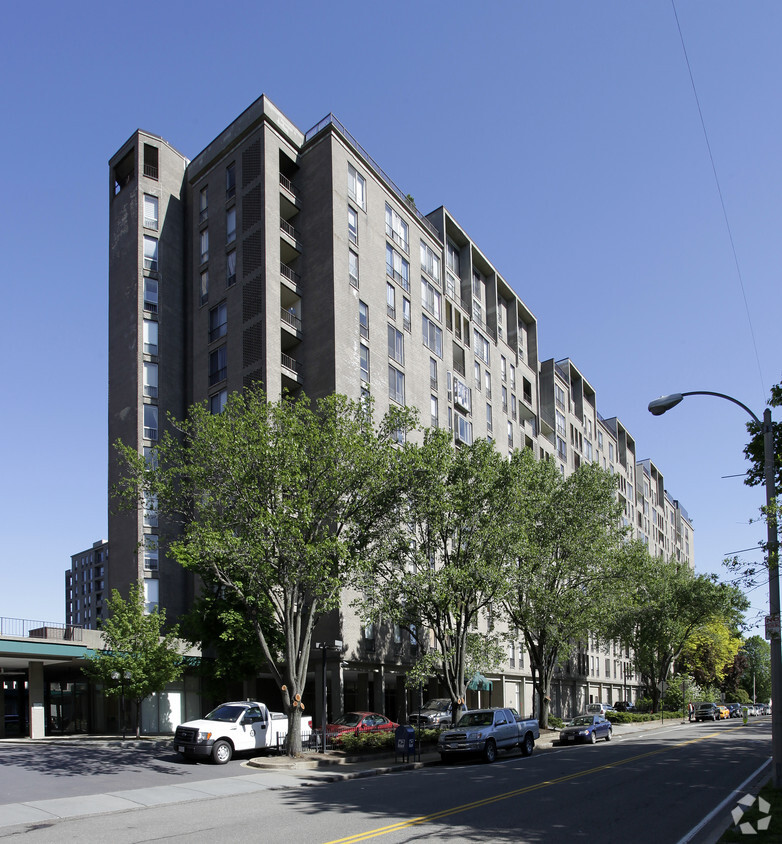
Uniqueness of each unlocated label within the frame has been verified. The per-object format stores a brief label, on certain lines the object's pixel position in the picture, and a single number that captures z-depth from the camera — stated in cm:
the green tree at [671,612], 5888
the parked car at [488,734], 2564
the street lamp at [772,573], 1562
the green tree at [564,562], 3788
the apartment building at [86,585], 14050
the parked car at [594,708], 5959
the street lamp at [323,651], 2638
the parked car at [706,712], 6506
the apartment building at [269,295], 4212
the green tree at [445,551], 3081
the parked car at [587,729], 3503
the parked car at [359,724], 3006
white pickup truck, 2464
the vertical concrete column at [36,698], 3535
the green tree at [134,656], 3188
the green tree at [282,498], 2469
